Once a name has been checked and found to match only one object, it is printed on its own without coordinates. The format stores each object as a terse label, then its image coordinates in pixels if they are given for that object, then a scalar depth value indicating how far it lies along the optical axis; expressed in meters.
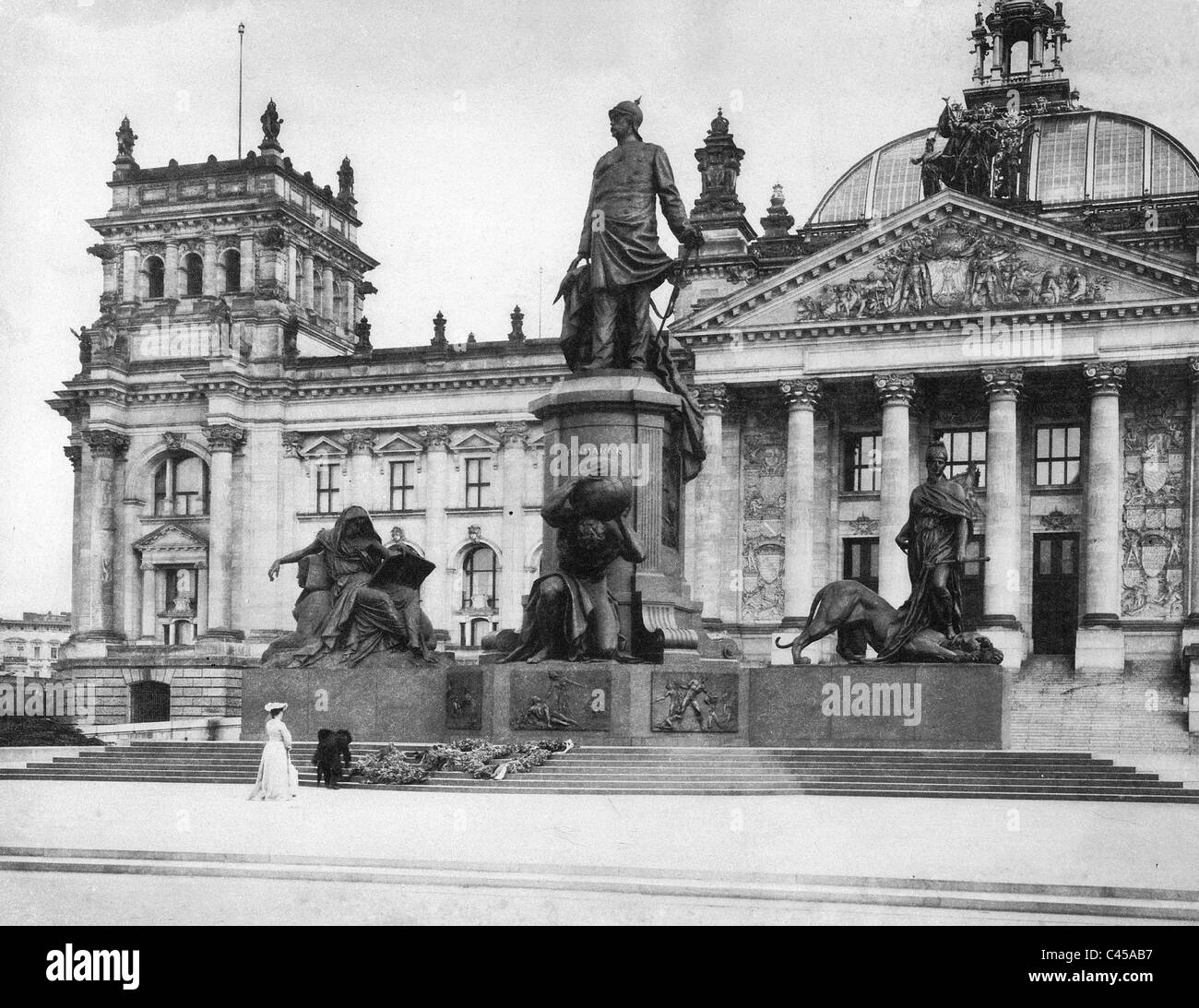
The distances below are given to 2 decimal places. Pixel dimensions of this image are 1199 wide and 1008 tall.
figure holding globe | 20.20
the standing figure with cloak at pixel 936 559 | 21.81
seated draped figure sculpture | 23.53
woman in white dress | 18.86
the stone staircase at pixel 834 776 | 19.14
